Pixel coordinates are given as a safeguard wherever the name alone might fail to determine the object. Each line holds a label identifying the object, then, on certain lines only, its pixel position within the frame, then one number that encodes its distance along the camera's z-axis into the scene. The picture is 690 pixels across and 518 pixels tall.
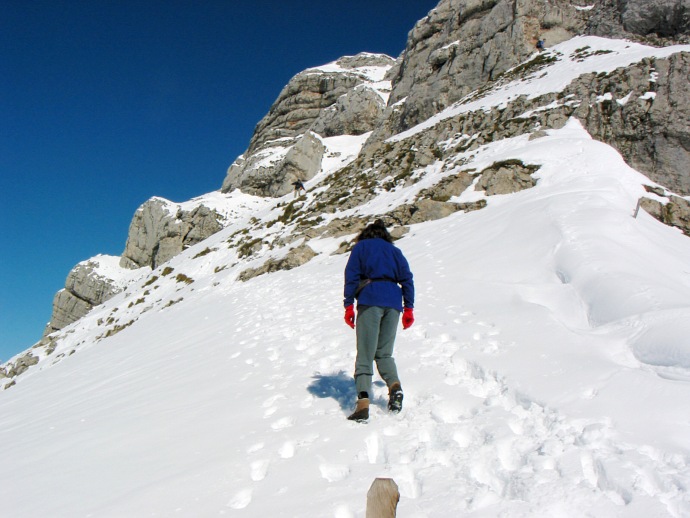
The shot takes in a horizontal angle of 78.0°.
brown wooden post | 2.36
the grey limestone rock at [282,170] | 43.69
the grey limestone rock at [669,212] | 13.73
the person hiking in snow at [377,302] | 4.67
